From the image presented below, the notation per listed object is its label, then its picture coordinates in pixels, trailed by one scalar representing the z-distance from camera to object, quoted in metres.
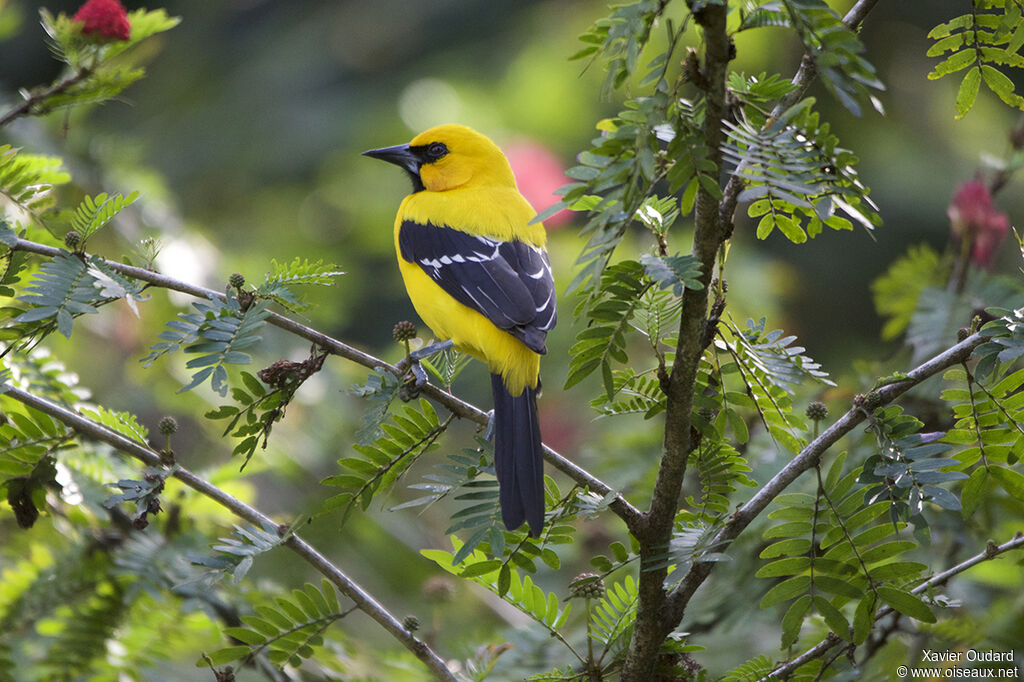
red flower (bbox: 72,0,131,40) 4.21
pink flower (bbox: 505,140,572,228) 8.56
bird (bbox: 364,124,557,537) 4.18
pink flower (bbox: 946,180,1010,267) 5.70
